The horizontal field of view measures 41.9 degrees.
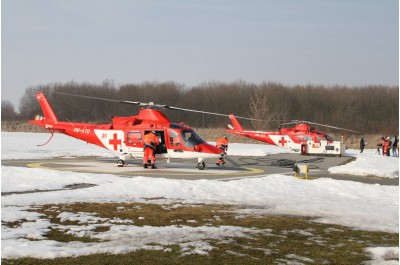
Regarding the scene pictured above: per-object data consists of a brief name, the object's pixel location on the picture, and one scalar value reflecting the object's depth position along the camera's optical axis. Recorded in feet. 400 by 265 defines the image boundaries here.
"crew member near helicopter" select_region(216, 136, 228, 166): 89.26
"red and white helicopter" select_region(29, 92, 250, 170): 70.38
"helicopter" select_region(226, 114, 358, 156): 115.14
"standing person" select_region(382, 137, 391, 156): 122.00
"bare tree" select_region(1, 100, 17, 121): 335.55
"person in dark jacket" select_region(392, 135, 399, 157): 123.47
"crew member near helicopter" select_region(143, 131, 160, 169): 69.31
